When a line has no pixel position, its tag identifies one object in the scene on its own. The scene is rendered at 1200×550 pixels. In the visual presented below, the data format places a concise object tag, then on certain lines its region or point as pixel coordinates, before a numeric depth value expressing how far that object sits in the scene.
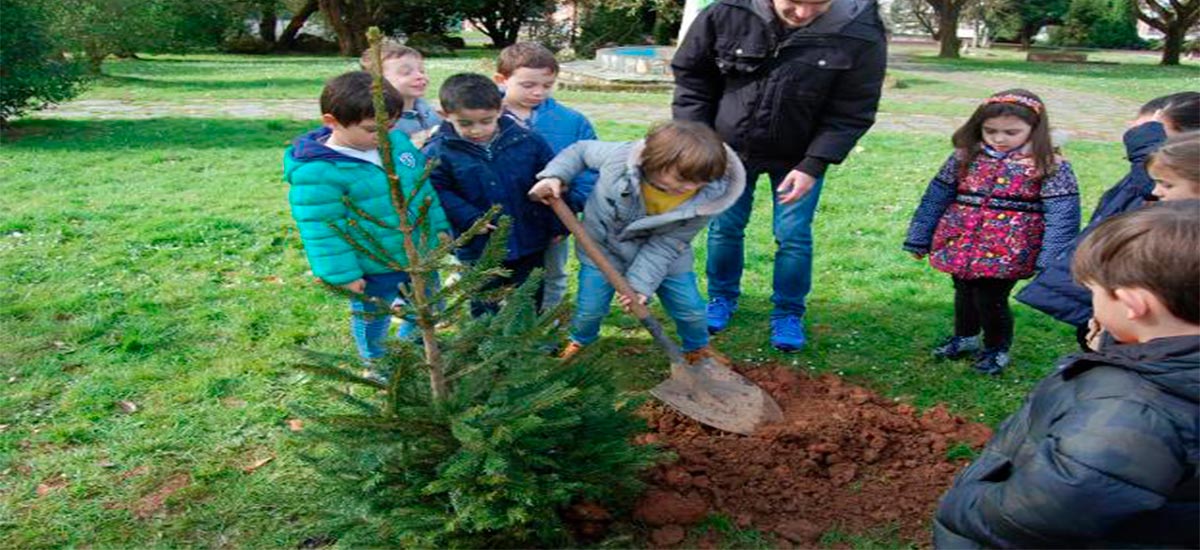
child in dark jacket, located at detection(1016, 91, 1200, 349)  3.06
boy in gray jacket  3.33
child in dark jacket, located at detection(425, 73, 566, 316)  3.52
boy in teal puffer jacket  3.29
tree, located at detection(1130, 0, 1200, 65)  32.25
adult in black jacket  3.78
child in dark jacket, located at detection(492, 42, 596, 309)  3.98
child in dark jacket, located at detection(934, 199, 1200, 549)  1.66
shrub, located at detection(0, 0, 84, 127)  10.99
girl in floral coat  3.63
